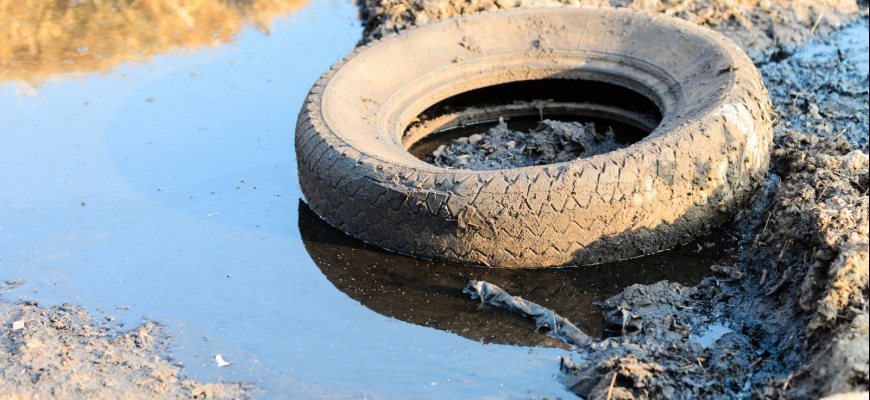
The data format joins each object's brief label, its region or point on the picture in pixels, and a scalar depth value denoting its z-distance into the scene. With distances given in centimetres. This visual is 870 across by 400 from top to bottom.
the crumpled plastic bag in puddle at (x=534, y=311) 396
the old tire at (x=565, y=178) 429
